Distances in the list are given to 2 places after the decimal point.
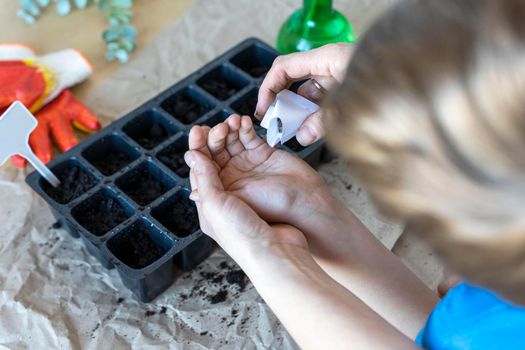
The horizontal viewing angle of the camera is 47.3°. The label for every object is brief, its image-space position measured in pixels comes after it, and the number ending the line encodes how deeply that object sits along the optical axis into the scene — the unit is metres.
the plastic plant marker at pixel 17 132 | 0.70
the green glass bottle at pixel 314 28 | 0.94
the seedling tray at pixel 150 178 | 0.73
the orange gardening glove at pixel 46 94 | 0.85
